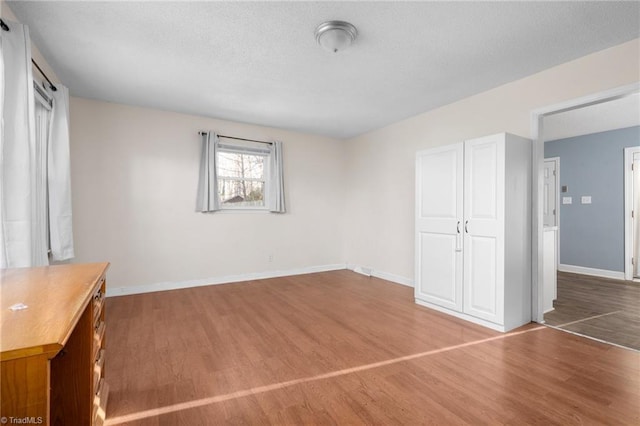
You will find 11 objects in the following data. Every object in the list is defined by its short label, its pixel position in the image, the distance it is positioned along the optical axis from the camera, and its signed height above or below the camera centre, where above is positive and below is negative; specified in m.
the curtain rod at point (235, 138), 4.37 +1.13
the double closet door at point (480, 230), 2.77 -0.21
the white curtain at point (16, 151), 1.78 +0.38
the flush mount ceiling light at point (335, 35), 2.17 +1.33
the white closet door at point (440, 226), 3.12 -0.19
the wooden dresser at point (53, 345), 0.68 -0.36
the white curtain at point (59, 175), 2.79 +0.35
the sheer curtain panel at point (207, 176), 4.34 +0.50
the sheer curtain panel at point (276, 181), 4.94 +0.48
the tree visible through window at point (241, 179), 4.64 +0.51
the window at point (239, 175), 4.36 +0.55
